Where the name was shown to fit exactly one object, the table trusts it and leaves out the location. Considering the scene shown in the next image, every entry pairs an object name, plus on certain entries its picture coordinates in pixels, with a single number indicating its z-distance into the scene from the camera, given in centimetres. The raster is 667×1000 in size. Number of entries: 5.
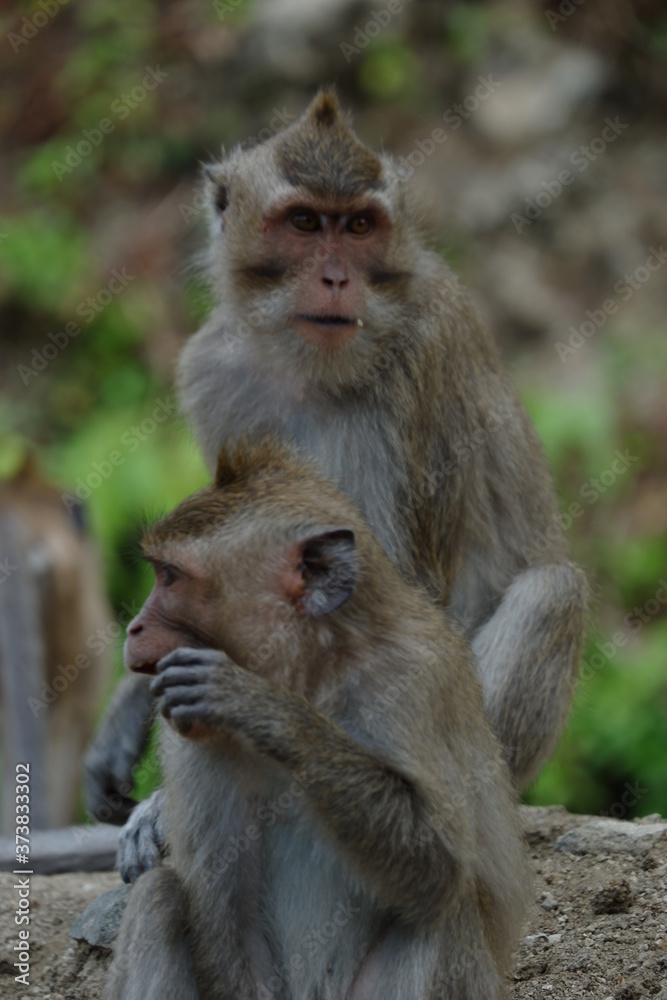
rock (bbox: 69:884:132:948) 1066
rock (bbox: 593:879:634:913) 1026
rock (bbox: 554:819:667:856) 1123
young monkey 769
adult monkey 1120
